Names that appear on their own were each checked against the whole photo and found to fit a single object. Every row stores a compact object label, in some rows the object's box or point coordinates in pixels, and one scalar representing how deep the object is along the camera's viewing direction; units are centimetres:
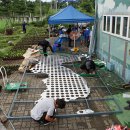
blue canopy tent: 857
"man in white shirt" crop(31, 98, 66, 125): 385
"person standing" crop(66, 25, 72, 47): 1074
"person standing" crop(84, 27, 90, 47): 1130
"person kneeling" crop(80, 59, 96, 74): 646
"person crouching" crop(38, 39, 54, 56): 857
